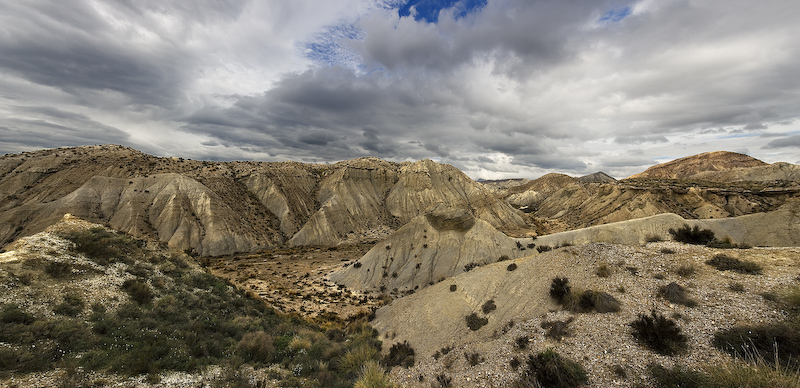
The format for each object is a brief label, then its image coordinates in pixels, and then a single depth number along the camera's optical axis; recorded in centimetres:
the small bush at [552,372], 766
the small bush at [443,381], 954
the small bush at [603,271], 1209
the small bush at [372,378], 905
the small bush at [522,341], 986
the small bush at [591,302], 1018
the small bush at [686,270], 1036
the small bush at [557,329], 973
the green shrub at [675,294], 905
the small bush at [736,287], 888
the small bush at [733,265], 962
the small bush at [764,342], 631
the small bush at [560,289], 1212
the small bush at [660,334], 767
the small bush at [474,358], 1019
